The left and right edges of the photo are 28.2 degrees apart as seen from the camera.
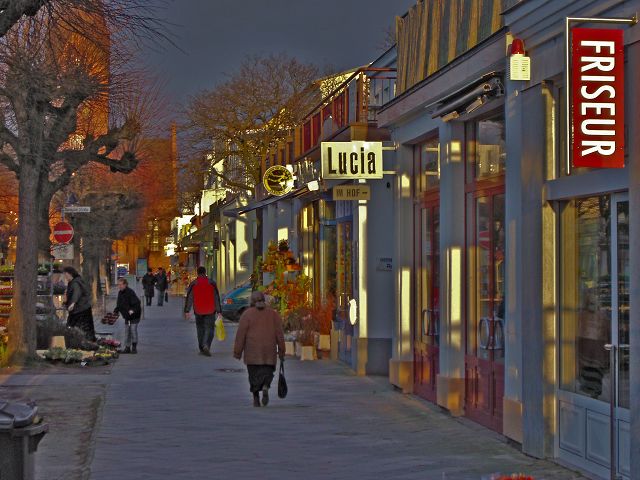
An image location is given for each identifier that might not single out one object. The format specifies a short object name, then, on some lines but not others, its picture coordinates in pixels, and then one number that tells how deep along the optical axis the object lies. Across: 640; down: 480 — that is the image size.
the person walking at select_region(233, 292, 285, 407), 15.82
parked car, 40.21
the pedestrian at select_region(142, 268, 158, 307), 59.20
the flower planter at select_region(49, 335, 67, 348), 23.59
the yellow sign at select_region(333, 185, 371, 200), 19.78
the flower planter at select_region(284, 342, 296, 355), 24.66
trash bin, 8.03
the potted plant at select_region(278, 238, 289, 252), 27.09
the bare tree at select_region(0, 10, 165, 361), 21.20
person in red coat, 25.33
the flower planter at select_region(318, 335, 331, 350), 23.78
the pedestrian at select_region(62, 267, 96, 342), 25.48
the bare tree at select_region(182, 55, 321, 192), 54.03
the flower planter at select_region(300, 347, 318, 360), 23.64
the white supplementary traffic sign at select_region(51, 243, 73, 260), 32.88
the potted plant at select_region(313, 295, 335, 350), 23.73
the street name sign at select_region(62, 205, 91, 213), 28.14
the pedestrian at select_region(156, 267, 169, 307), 57.50
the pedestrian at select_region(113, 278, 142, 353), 25.47
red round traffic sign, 29.95
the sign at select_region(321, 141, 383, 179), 18.47
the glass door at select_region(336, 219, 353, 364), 22.38
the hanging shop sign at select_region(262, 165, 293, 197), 27.81
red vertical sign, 9.16
